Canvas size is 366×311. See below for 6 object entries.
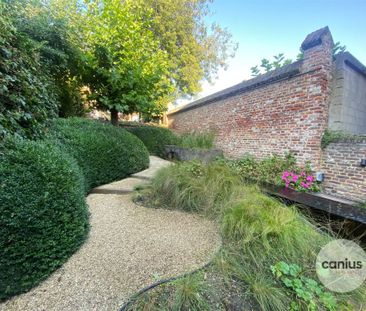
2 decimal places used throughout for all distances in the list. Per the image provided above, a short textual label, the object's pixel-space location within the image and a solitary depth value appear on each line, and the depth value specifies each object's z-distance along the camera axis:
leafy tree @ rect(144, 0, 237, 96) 9.27
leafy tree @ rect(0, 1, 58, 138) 2.04
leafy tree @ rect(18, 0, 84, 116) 4.17
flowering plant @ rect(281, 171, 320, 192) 3.86
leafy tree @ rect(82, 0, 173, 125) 5.29
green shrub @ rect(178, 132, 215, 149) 6.77
